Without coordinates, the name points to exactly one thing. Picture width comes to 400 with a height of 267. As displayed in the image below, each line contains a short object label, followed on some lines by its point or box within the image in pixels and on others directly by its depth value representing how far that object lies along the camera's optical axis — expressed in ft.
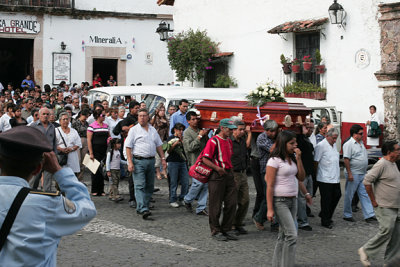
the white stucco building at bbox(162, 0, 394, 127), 54.49
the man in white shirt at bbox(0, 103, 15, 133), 43.50
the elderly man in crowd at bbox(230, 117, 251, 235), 27.76
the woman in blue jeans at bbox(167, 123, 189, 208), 33.81
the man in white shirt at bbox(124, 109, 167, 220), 30.45
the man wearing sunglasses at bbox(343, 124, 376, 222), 30.78
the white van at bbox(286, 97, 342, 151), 50.26
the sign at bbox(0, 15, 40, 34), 84.48
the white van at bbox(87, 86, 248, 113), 49.84
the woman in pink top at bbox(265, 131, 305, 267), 20.62
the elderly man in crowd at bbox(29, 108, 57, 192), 31.40
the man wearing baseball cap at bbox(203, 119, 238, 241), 26.32
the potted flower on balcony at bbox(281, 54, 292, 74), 61.56
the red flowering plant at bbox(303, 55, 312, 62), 59.67
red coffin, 29.71
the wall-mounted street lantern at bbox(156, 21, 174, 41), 73.82
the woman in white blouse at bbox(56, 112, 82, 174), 32.12
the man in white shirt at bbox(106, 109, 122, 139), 43.57
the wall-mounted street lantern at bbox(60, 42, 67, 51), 86.38
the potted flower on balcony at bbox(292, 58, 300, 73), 60.70
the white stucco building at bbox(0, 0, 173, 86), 85.61
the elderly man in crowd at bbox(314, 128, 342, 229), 29.35
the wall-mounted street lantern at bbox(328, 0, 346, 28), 55.36
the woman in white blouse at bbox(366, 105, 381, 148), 52.60
